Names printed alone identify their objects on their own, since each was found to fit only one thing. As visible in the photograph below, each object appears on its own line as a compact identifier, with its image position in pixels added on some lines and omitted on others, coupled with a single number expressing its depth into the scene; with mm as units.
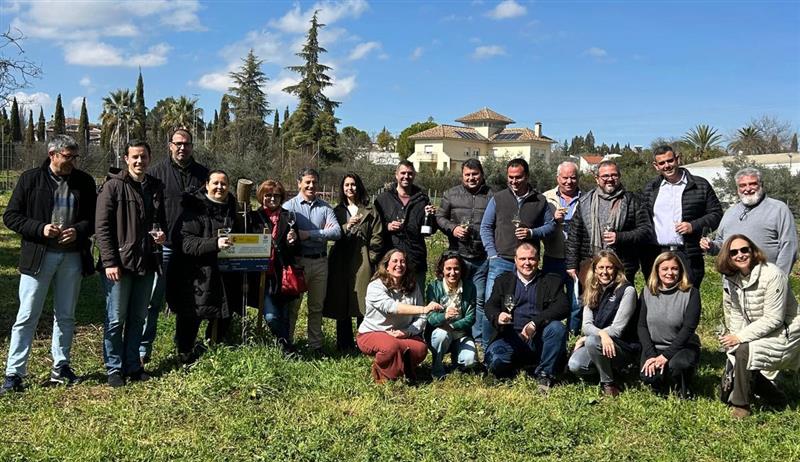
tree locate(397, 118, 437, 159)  70250
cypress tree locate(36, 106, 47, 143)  60375
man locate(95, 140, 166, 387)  4906
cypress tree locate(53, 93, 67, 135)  58088
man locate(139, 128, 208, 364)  5625
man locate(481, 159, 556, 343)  5902
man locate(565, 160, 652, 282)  5746
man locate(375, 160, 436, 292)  6094
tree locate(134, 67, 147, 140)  51375
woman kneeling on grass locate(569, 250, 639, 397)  5188
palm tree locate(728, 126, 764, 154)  54031
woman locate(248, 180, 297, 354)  5645
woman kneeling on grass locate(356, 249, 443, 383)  5273
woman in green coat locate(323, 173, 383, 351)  6035
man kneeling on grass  5324
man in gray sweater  5234
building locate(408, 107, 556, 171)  65875
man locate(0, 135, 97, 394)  4734
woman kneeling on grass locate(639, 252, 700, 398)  5039
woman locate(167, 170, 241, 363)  5301
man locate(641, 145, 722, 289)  5734
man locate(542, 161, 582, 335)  6125
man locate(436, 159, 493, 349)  6129
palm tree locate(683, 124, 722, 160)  67812
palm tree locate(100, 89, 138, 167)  52028
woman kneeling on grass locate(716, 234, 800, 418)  4738
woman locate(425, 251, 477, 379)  5547
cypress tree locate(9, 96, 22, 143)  57594
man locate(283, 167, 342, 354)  5876
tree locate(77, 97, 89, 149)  56556
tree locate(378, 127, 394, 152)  74250
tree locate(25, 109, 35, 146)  51497
